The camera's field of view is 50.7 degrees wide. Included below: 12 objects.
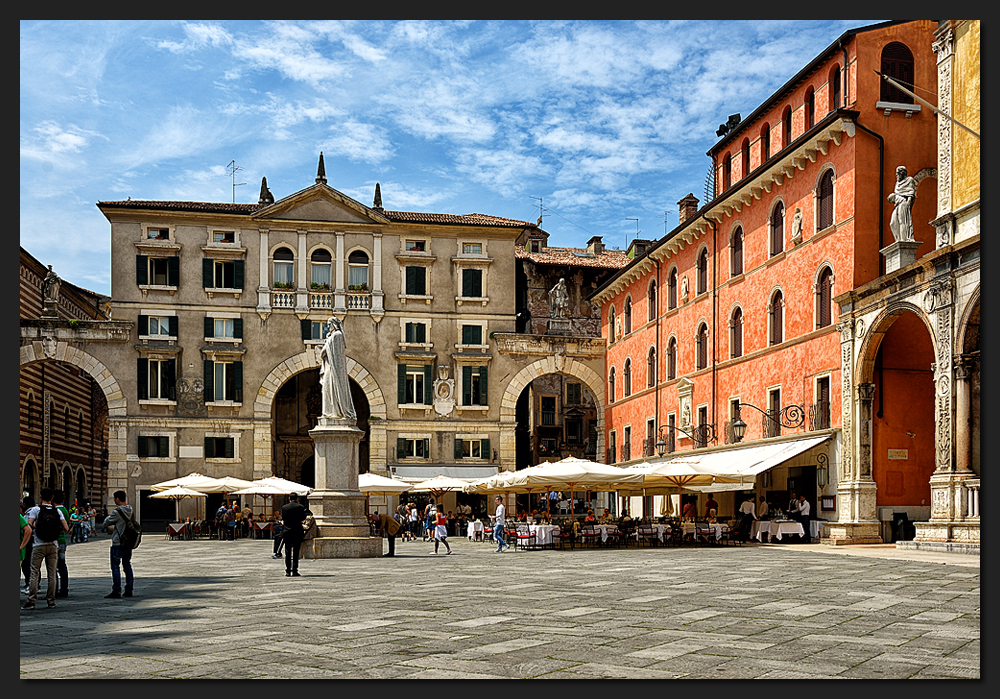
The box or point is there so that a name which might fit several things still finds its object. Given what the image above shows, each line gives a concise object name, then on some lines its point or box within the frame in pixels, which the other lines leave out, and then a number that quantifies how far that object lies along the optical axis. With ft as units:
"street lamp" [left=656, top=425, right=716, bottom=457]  111.75
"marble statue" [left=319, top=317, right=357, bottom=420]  70.18
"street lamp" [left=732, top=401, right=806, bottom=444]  91.35
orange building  84.48
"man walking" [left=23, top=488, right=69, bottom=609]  41.37
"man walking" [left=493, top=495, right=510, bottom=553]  87.92
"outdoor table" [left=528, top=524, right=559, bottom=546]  90.26
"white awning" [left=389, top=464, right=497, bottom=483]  151.23
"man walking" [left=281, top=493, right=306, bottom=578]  55.52
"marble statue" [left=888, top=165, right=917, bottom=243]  75.25
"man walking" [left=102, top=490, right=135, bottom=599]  44.96
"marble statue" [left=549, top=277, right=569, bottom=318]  167.75
